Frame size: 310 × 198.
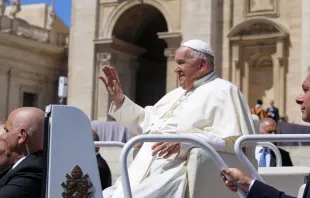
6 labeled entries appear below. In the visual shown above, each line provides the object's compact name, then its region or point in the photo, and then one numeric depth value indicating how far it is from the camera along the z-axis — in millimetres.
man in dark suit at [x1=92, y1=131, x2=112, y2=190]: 7500
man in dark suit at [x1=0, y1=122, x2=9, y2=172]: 4254
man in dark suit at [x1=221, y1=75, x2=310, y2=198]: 3188
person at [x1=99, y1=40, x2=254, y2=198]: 4473
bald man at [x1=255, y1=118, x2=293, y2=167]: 8039
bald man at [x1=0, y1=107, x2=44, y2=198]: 3619
